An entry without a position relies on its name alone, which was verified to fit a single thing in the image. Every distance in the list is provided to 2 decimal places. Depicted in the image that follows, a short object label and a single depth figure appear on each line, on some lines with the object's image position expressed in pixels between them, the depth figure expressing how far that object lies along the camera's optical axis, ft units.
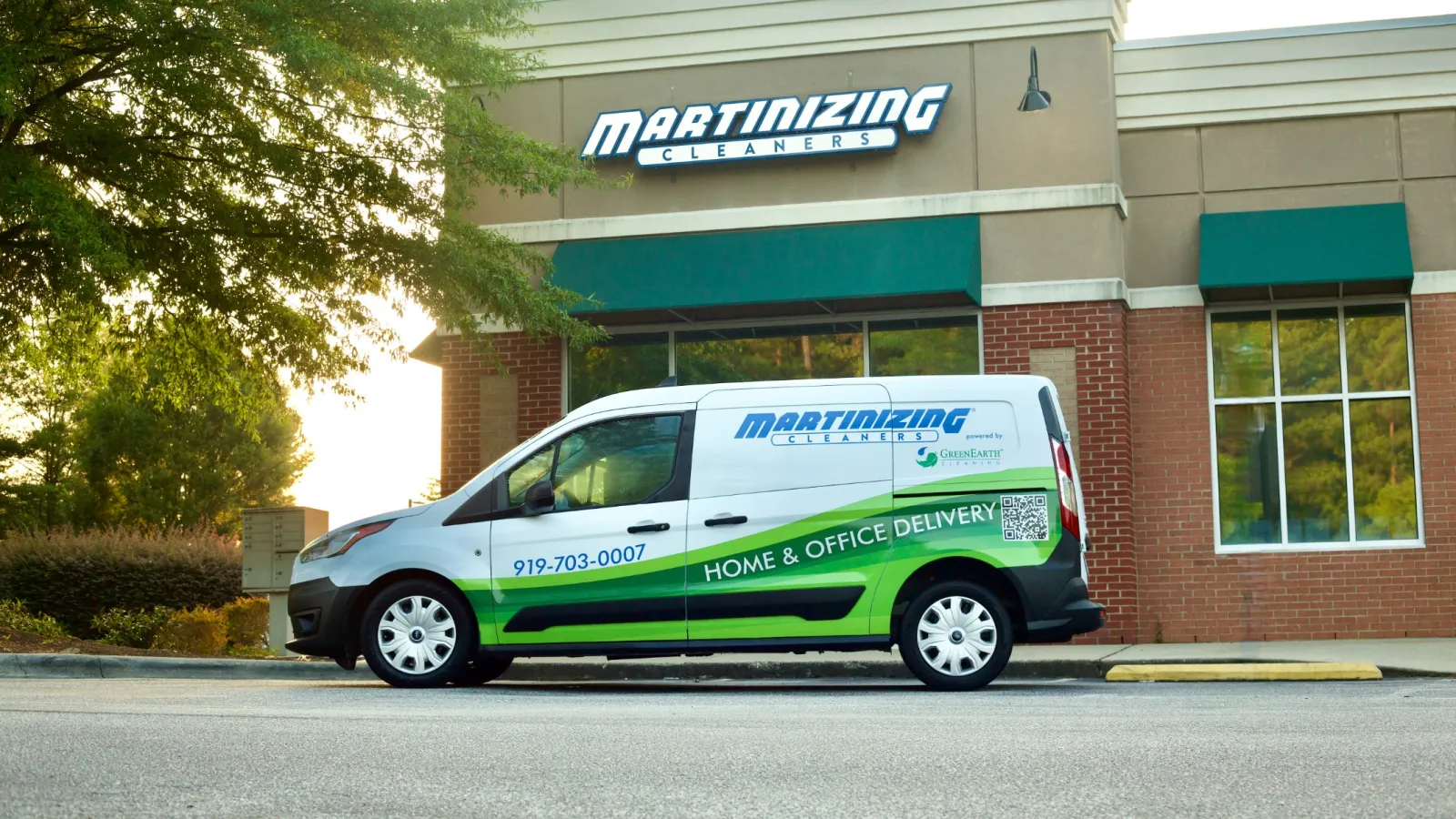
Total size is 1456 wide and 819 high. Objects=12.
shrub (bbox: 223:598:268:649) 62.59
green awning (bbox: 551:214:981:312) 52.13
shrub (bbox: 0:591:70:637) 59.93
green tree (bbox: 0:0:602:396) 47.96
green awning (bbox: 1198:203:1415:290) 50.85
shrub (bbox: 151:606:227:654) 59.00
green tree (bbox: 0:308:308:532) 166.09
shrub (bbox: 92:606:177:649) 66.74
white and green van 34.65
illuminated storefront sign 54.85
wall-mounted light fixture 52.16
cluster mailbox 52.65
